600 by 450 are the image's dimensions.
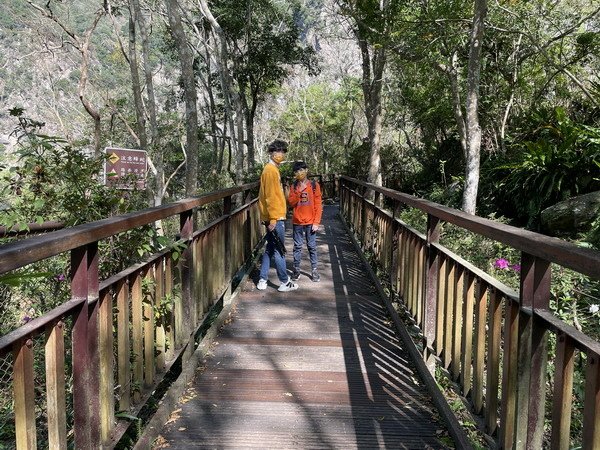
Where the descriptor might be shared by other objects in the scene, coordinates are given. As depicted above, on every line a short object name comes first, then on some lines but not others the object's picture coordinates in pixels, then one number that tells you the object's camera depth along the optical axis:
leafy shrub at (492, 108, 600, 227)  9.77
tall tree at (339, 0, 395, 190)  10.97
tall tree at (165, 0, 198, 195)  9.46
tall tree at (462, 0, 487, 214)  9.01
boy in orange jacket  6.50
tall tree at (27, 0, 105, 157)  11.86
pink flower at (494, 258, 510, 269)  6.16
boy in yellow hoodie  5.96
